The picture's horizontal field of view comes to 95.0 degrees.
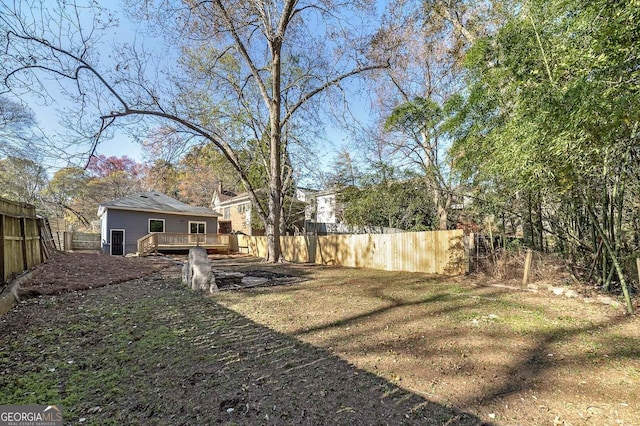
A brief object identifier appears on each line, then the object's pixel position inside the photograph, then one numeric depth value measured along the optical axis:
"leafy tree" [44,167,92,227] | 26.02
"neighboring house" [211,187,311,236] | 20.47
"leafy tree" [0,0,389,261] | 6.03
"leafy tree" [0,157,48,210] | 20.78
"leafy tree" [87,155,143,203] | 28.09
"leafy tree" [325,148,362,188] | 13.99
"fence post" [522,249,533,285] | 6.15
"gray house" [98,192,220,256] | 16.19
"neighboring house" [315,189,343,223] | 16.02
